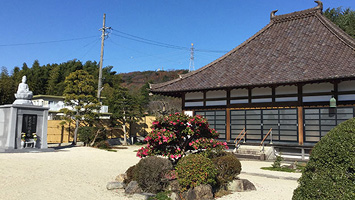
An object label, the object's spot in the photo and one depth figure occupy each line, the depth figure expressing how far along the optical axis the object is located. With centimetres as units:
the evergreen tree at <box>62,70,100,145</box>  2139
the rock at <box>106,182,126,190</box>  808
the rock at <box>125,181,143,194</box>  766
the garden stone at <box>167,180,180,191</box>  757
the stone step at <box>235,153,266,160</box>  1391
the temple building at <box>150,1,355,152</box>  1309
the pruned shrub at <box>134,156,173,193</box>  764
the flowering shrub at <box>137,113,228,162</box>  846
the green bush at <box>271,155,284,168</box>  1184
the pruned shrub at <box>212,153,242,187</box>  812
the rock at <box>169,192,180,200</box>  711
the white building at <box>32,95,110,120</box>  3397
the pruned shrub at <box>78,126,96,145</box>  2089
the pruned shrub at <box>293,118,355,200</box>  336
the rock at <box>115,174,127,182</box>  879
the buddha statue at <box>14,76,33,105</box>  1658
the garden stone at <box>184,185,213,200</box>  702
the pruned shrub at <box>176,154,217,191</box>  722
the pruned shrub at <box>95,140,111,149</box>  2054
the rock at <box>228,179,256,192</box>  816
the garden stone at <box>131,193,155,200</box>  722
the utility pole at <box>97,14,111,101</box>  2809
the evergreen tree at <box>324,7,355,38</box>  2230
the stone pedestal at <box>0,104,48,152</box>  1559
